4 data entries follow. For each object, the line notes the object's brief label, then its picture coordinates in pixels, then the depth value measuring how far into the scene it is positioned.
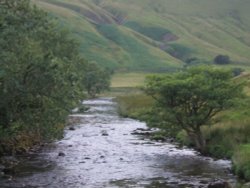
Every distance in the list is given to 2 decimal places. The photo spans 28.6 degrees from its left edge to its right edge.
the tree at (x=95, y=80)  184.79
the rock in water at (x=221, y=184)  34.75
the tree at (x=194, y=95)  50.56
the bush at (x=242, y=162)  39.12
